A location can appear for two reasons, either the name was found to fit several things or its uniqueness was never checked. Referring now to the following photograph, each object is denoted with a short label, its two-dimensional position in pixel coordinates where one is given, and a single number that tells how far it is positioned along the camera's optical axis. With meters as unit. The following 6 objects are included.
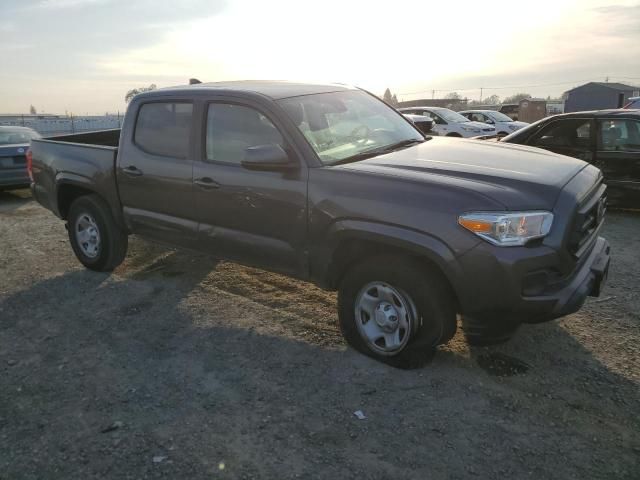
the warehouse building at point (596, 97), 39.50
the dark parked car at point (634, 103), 12.45
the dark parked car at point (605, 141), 6.91
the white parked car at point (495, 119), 17.72
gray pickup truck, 2.99
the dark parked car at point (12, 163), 9.71
